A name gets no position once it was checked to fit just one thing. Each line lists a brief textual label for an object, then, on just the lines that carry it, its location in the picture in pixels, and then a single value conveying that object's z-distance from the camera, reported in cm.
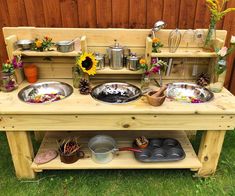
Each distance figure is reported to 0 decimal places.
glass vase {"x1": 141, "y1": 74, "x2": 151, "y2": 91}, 190
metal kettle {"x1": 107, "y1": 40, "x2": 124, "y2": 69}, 188
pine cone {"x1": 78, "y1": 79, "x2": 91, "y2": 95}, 184
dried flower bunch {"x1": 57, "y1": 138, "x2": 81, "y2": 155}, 185
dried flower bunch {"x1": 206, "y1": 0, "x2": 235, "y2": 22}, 182
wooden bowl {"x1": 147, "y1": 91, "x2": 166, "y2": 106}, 164
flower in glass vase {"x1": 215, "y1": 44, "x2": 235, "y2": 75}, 178
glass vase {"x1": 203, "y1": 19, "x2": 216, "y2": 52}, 188
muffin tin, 186
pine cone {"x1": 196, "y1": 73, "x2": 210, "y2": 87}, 198
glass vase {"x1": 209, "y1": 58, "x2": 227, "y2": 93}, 184
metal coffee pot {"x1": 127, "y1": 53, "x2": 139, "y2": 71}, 188
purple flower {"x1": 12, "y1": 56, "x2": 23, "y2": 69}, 186
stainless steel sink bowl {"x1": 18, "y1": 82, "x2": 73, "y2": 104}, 184
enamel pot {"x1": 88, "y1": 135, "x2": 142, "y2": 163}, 183
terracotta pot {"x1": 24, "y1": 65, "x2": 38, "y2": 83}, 200
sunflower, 177
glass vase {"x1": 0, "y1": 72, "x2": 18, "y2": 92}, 183
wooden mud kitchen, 165
